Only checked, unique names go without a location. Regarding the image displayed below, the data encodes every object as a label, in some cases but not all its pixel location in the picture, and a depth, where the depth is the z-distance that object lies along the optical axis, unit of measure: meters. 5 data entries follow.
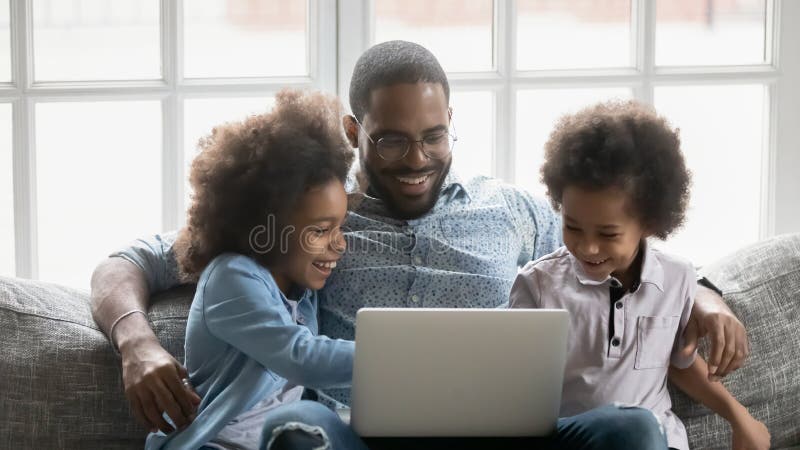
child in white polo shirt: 2.89
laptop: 2.66
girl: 2.80
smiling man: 3.04
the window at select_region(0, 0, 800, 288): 3.39
